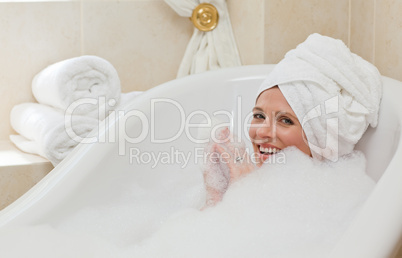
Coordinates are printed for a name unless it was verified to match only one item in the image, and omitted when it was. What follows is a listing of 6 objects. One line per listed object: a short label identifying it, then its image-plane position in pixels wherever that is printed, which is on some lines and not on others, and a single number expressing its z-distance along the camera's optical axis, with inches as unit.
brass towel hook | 85.3
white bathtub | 37.2
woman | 52.1
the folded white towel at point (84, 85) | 72.6
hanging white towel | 85.3
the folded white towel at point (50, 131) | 67.3
